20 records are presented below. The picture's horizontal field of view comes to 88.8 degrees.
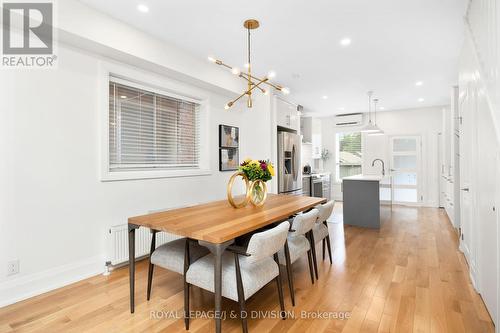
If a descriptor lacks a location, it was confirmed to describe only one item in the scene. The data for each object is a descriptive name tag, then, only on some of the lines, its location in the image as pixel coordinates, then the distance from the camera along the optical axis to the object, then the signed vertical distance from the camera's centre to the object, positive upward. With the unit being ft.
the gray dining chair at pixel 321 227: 9.12 -2.33
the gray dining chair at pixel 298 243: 7.40 -2.46
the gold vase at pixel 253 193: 8.54 -0.88
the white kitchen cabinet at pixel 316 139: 26.61 +3.02
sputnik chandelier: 8.88 +5.12
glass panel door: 22.75 -0.20
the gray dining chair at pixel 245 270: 5.65 -2.46
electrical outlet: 7.49 -2.91
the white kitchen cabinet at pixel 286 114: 16.76 +3.75
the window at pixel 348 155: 25.76 +1.27
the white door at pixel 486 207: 6.19 -1.10
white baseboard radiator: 9.51 -2.93
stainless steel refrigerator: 16.79 +0.23
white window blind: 10.29 +1.73
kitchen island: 15.46 -2.12
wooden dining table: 5.45 -1.43
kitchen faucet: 23.72 +0.38
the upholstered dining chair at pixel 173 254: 7.06 -2.50
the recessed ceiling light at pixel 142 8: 8.29 +5.26
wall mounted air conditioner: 24.62 +4.73
